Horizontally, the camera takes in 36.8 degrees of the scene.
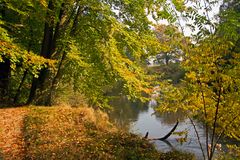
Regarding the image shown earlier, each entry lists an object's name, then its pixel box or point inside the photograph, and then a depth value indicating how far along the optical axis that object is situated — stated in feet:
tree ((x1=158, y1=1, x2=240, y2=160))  24.79
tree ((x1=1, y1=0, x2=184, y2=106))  50.08
